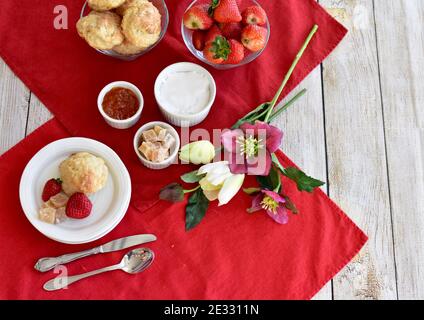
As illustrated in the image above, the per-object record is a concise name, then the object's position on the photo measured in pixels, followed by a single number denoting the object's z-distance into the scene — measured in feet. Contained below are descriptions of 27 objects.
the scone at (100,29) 5.04
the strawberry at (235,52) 5.38
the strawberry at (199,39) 5.57
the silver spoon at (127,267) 5.01
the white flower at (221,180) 5.11
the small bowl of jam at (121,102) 5.32
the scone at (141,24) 5.08
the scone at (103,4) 5.06
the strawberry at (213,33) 5.44
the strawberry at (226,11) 5.34
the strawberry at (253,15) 5.49
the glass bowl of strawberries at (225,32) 5.35
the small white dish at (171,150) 5.24
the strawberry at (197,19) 5.40
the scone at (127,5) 5.16
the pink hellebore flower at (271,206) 5.22
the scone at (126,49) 5.34
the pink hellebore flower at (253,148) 5.10
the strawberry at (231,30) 5.44
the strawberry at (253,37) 5.41
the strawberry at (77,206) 4.93
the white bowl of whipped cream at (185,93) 5.33
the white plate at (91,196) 4.97
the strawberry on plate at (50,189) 5.03
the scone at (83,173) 4.95
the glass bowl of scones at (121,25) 5.06
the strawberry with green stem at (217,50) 5.26
